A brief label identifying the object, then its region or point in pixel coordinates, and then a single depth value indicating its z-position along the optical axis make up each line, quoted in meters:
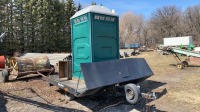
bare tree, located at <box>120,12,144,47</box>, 37.19
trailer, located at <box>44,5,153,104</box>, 3.32
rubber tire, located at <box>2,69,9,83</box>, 5.93
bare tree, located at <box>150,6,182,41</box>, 34.97
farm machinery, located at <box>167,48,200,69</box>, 8.40
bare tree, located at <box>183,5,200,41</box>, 33.21
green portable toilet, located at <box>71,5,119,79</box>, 4.04
